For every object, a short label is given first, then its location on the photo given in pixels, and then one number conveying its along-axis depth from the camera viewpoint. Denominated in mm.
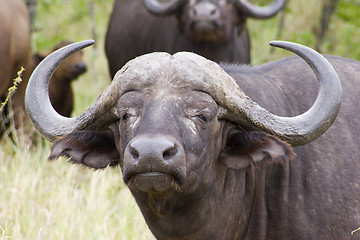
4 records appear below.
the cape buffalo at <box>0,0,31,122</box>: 17078
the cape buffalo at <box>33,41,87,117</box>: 18953
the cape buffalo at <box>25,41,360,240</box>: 7574
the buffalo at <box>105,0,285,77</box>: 18875
